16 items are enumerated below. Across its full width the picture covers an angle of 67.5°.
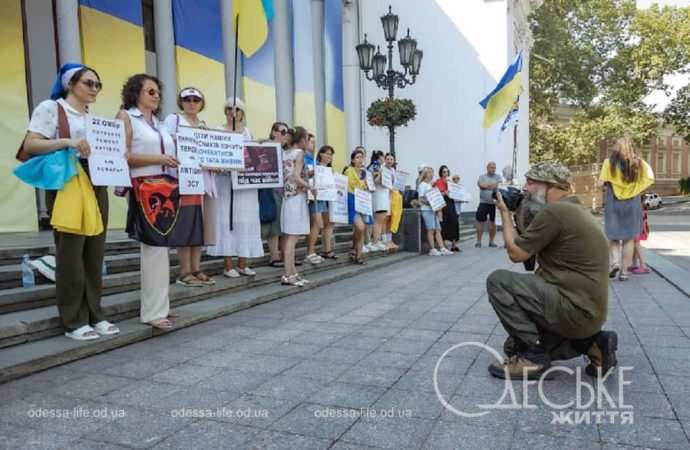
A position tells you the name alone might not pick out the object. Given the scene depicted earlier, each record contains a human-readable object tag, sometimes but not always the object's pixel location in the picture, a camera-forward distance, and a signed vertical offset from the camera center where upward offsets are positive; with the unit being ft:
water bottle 14.70 -2.09
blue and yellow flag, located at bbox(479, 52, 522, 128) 37.86 +6.91
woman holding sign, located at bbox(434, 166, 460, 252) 37.27 -2.08
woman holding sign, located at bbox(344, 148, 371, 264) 27.37 -0.11
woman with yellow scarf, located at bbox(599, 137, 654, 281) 21.49 -0.29
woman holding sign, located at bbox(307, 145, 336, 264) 24.41 -0.92
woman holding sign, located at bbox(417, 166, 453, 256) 34.86 -1.36
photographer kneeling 10.02 -1.96
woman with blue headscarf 11.59 -0.27
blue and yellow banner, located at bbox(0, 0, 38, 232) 24.34 +3.72
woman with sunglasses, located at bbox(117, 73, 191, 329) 13.39 +0.15
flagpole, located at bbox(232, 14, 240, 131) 18.17 +3.42
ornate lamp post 37.42 +9.90
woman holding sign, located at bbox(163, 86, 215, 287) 15.84 -0.09
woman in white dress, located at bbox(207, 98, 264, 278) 18.67 -0.68
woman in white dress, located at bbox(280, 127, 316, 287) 20.02 -0.34
